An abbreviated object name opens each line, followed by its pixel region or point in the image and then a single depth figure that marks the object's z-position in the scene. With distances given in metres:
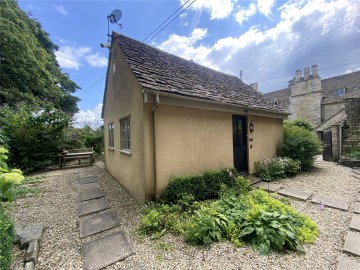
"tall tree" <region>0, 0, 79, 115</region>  11.55
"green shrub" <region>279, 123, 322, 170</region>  7.87
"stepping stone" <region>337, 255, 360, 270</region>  2.31
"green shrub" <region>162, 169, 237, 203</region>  4.33
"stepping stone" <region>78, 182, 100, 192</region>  6.12
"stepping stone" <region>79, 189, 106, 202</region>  5.25
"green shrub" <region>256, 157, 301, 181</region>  6.93
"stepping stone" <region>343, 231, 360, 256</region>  2.62
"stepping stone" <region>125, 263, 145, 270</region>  2.46
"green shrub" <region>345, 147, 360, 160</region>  9.40
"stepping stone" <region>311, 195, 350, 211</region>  4.21
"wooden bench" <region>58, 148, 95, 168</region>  9.99
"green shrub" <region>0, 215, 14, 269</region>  2.01
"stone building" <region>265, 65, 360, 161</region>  21.36
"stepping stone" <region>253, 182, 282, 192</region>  5.62
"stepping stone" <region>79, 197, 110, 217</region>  4.35
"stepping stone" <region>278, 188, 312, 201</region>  4.86
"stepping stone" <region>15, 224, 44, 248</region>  2.97
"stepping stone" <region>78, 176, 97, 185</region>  7.03
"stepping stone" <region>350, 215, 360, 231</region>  3.26
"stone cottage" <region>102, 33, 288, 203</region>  4.37
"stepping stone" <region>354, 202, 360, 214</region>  3.92
